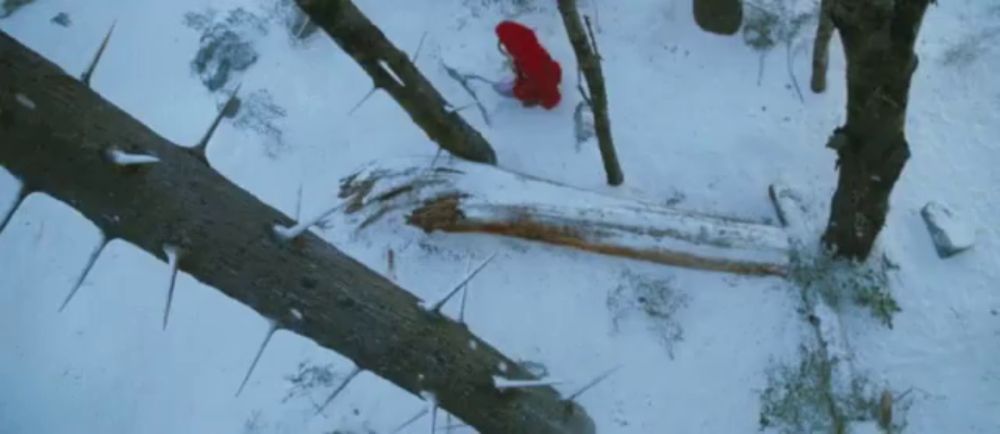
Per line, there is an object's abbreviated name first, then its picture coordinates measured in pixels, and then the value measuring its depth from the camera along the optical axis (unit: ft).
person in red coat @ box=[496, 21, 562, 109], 23.36
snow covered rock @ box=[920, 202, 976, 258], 20.94
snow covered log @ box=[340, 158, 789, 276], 21.43
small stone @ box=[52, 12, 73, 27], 29.22
